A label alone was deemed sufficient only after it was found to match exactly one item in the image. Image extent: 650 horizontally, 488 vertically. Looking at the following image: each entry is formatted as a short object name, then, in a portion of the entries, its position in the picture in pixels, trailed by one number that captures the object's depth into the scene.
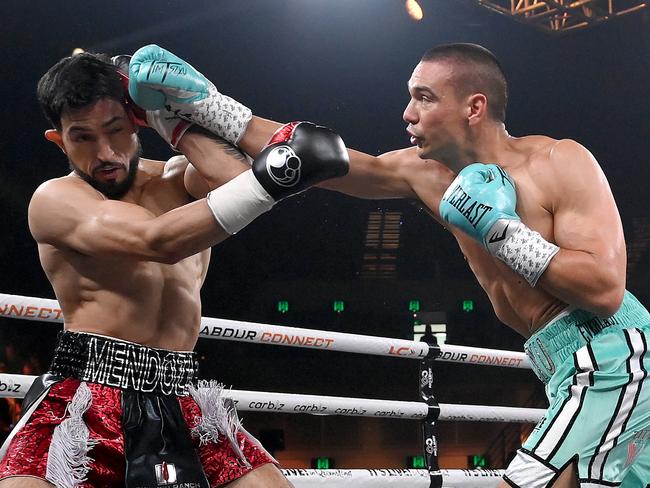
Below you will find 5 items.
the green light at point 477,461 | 10.27
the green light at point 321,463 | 9.95
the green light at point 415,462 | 10.48
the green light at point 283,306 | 10.74
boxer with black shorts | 1.59
